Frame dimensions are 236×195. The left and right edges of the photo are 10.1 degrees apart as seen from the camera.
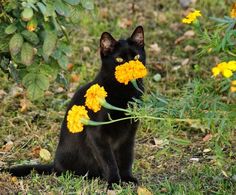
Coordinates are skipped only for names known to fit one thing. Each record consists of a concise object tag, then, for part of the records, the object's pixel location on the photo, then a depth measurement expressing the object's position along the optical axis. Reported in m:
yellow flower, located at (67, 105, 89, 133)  6.03
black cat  7.40
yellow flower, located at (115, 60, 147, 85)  6.19
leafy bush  7.08
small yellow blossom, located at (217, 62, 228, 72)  5.30
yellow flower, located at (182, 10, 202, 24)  6.19
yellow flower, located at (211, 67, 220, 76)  5.24
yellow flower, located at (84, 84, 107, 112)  6.01
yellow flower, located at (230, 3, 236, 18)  6.01
